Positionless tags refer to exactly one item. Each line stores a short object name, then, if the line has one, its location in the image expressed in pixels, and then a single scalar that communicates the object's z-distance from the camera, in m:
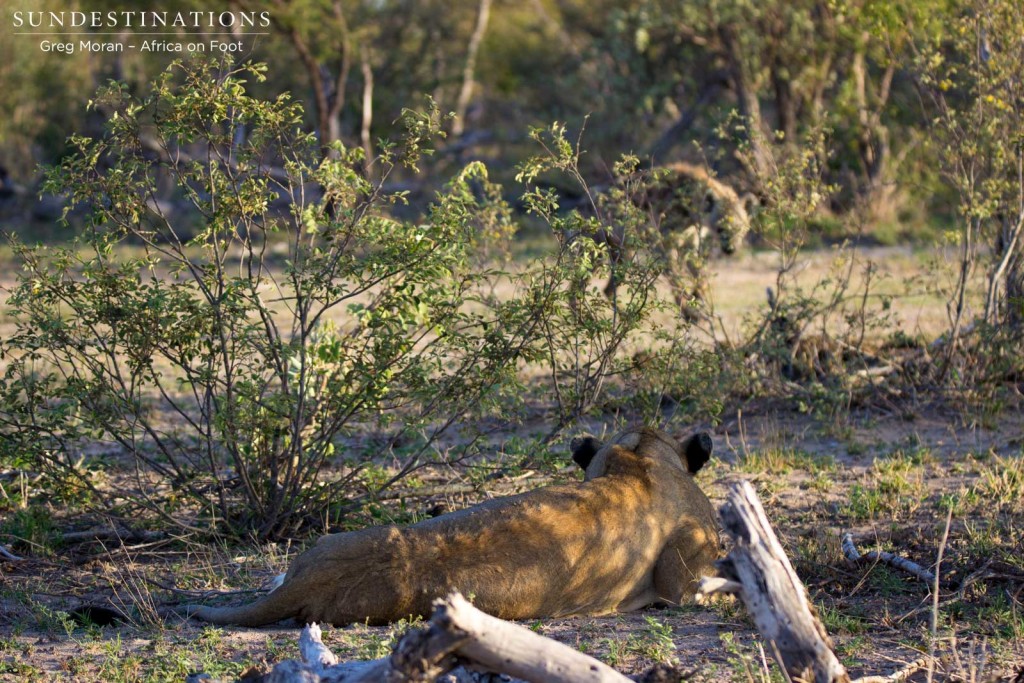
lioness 9.23
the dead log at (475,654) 6.31
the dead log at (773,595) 7.00
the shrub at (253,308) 11.34
